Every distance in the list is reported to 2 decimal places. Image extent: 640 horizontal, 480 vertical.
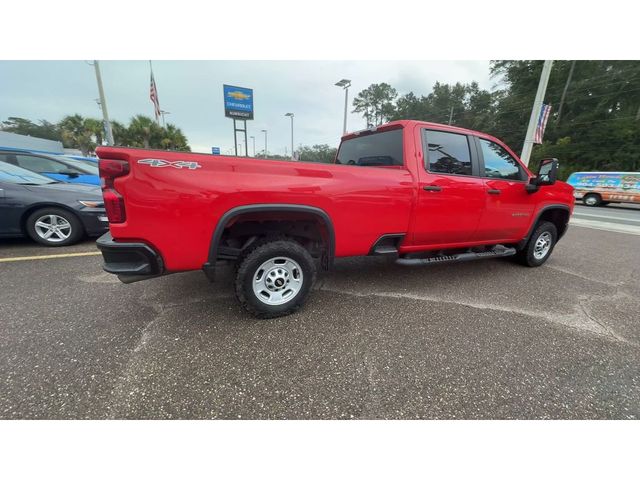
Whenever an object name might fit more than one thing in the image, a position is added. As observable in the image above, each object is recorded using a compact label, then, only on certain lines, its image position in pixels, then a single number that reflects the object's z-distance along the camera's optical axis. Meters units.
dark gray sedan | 3.99
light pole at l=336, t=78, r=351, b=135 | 17.50
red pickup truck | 1.99
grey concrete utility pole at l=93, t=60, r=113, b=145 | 12.43
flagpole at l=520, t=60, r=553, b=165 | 9.76
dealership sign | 22.94
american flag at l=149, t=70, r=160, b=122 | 14.56
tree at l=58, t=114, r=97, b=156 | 32.03
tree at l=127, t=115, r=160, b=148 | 27.36
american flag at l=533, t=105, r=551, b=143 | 10.40
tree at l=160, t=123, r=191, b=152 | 30.91
